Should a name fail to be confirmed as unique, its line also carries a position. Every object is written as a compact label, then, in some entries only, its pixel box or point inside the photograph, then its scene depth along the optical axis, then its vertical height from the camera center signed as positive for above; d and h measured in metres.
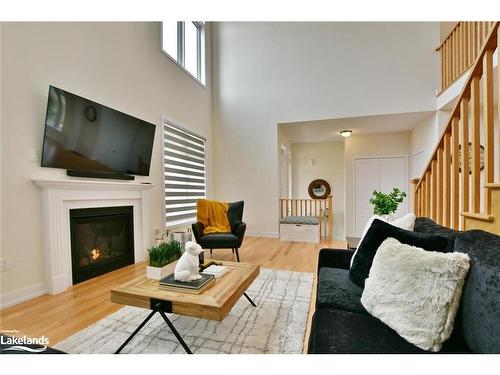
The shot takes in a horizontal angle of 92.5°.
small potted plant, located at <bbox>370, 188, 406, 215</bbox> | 2.53 -0.24
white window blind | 3.97 +0.20
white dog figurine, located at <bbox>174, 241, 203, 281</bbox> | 1.45 -0.51
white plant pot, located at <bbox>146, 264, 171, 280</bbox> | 1.61 -0.60
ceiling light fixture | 5.25 +1.07
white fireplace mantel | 2.25 -0.24
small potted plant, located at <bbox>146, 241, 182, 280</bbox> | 1.61 -0.53
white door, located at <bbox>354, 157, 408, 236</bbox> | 5.36 +0.01
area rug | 1.46 -1.01
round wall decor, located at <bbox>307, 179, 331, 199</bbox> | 6.87 -0.22
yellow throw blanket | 3.55 -0.50
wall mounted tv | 2.27 +0.53
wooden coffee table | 1.24 -0.64
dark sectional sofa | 0.86 -0.62
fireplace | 2.54 -0.67
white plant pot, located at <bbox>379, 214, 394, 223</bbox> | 2.48 -0.38
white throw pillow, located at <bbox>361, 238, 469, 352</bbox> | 0.95 -0.49
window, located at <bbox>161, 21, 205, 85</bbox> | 4.11 +2.63
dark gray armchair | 3.13 -0.72
